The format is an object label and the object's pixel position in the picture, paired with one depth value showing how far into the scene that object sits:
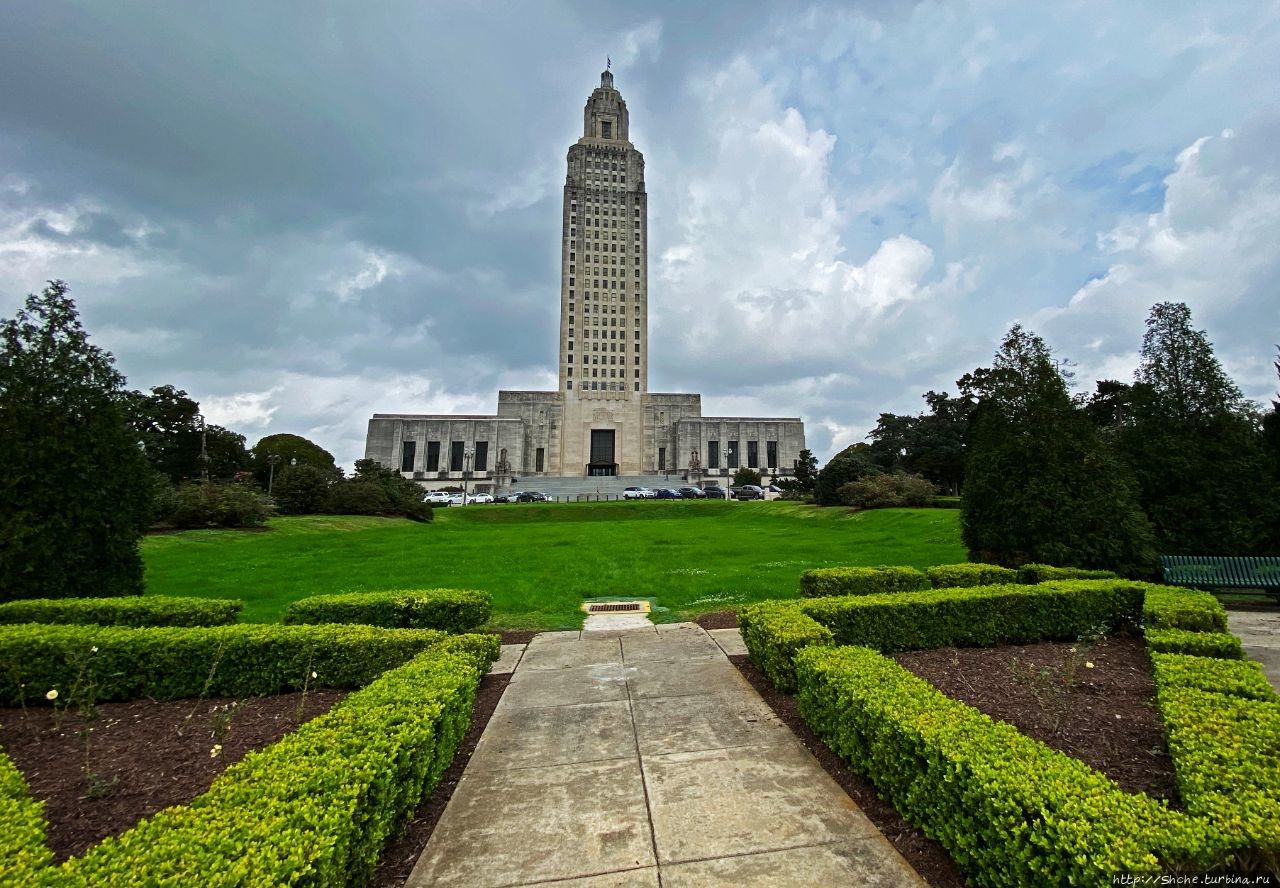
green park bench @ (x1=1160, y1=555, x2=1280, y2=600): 10.50
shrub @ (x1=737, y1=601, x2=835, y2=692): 6.13
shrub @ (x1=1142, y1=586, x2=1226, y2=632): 7.13
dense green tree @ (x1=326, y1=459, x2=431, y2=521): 37.19
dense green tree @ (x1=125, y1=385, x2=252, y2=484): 48.09
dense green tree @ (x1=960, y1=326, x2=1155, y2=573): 11.05
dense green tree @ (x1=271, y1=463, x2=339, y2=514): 36.31
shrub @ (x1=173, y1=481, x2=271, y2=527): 27.16
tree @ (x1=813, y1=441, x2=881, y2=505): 39.38
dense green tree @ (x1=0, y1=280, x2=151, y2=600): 8.02
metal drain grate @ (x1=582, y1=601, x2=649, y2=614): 10.80
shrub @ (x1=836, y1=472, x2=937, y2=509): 34.03
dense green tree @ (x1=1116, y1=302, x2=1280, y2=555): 11.79
